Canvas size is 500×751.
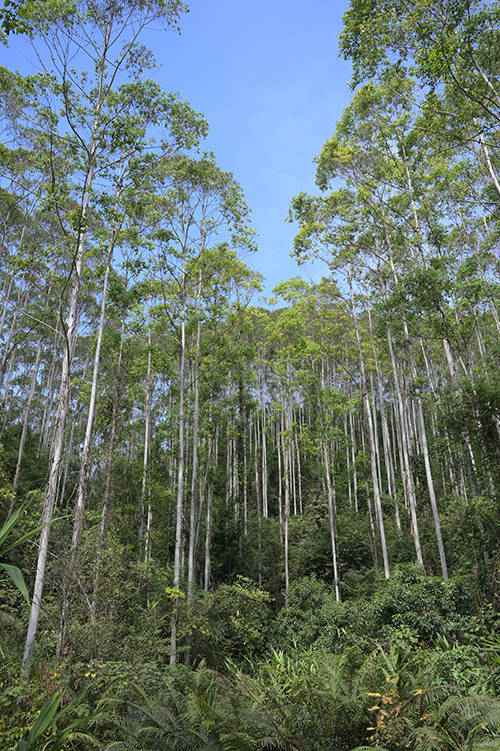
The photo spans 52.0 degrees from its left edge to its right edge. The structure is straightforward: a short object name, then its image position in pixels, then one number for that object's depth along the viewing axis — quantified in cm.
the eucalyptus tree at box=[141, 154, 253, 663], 1195
